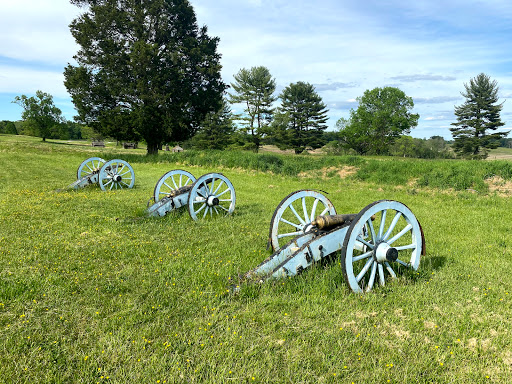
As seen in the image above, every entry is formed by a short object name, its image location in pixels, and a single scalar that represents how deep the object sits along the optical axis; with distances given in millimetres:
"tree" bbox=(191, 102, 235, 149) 59688
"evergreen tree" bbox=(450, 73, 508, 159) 51219
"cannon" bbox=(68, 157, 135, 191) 12242
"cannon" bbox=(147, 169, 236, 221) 7526
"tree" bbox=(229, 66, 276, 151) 51312
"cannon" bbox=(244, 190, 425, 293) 3602
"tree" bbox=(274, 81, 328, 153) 55469
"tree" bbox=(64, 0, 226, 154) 25188
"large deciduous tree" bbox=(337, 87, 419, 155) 56469
